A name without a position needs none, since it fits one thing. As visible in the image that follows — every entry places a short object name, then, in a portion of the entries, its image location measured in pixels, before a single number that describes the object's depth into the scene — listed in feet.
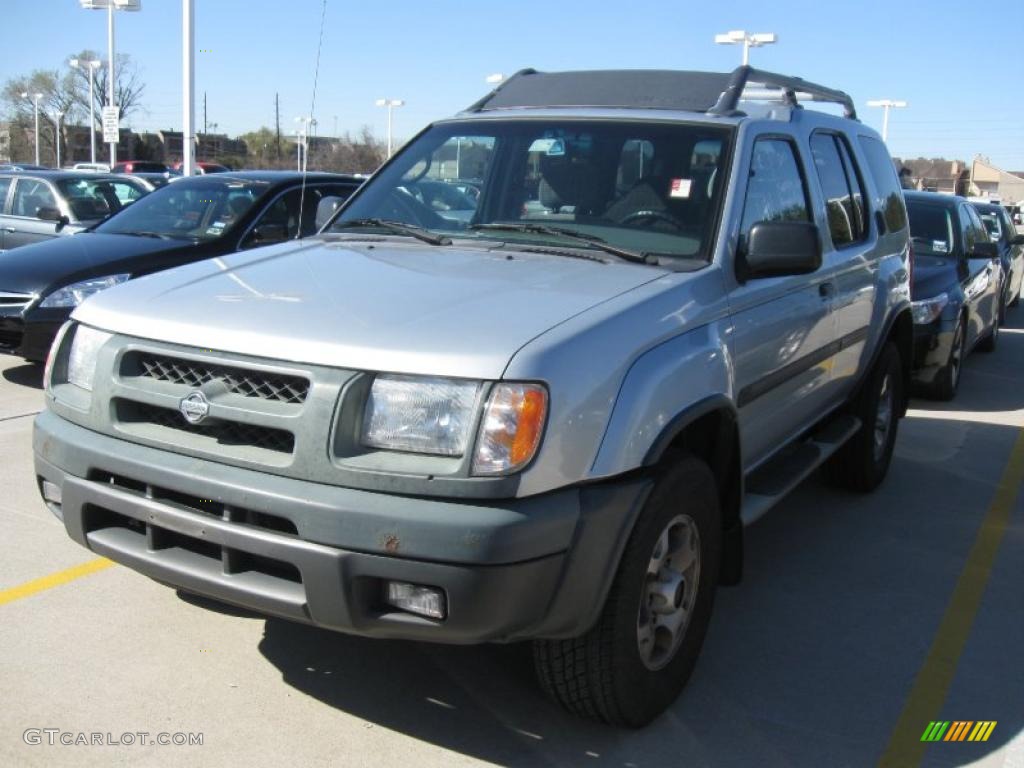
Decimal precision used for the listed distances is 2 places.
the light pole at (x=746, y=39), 98.37
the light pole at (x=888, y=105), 161.68
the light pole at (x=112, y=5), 88.48
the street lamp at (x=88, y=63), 141.77
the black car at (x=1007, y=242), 47.34
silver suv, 8.92
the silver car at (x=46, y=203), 35.88
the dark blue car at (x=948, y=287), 28.84
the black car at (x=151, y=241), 24.75
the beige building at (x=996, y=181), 329.93
